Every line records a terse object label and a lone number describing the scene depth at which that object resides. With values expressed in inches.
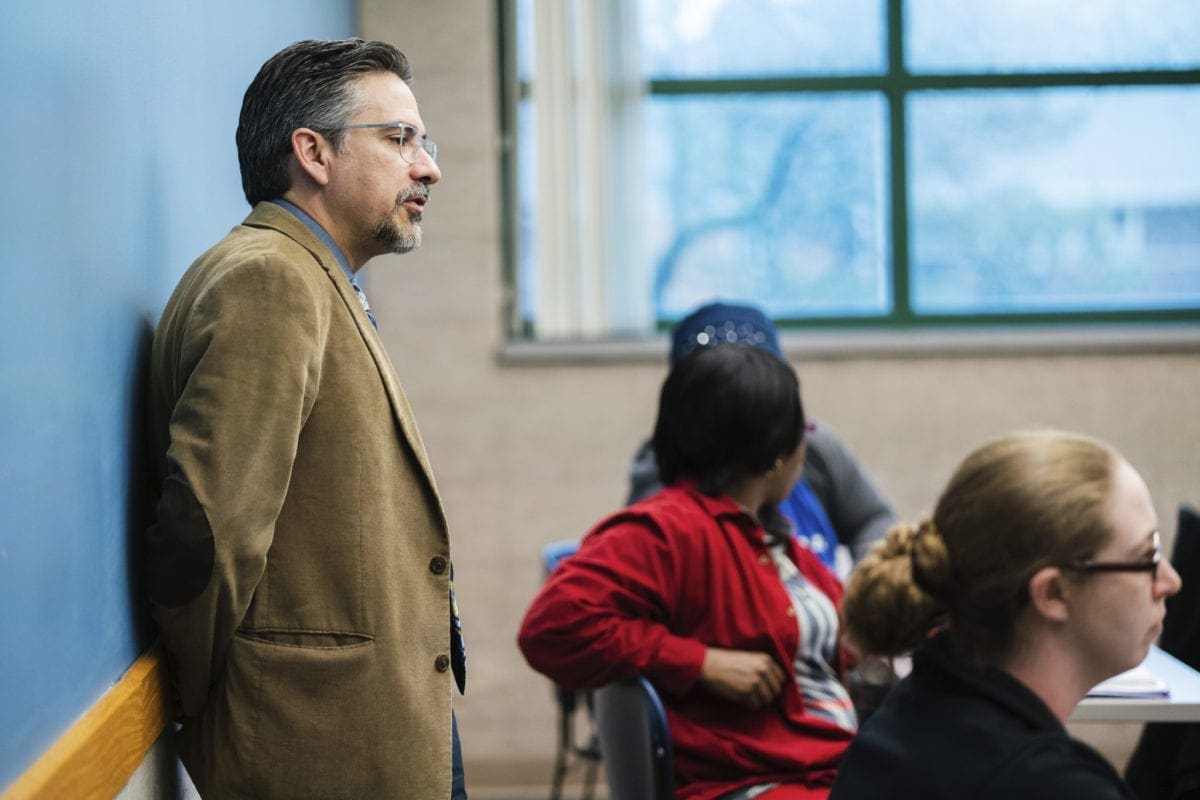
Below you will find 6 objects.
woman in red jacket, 169.8
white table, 178.7
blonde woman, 107.5
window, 370.9
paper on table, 182.2
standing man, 124.3
